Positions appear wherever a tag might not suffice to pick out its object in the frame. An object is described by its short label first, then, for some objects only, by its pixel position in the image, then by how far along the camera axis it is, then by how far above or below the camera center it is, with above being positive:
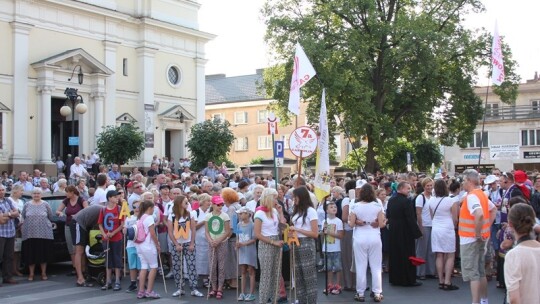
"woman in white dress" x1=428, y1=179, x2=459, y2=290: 11.70 -1.24
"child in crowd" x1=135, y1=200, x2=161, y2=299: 11.29 -1.51
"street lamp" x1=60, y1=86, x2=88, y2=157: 25.92 +2.18
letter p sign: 18.03 +0.34
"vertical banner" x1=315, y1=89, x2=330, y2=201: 11.45 -0.05
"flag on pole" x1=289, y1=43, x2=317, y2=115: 13.99 +1.89
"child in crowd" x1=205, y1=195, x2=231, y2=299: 11.52 -1.35
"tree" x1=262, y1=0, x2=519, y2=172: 33.56 +5.22
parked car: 14.12 -1.54
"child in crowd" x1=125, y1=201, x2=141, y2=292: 11.83 -1.70
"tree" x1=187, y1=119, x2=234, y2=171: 35.47 +1.05
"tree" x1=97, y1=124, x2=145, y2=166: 32.59 +0.84
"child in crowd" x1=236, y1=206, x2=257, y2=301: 11.19 -1.52
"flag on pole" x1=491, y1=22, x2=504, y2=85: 20.53 +3.03
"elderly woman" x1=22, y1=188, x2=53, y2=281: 13.42 -1.43
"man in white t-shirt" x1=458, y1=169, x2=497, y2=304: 9.53 -1.08
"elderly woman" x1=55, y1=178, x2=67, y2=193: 16.60 -0.58
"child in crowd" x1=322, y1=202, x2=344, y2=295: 11.45 -1.44
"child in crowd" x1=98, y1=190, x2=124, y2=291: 12.34 -1.27
